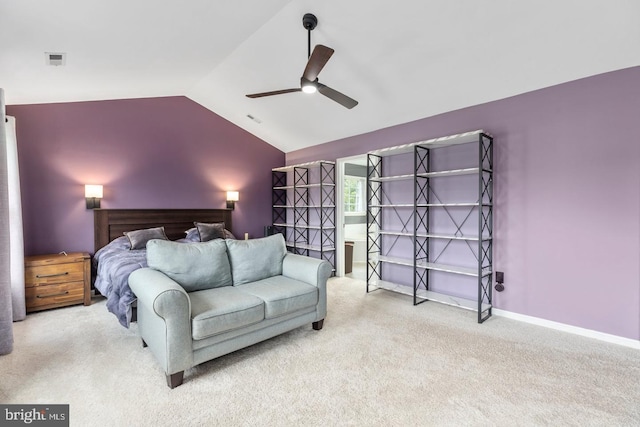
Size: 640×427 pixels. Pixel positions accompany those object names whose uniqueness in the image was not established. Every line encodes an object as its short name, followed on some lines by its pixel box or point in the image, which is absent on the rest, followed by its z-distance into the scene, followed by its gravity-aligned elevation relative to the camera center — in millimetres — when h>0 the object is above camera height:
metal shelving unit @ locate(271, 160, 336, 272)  5570 +16
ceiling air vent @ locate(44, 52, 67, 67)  2824 +1472
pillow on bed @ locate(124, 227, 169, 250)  4168 -416
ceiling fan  2281 +1159
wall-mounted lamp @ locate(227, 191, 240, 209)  5613 +184
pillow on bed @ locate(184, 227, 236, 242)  4801 -462
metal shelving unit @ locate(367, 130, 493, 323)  3504 -242
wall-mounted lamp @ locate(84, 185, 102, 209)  4184 +177
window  6995 +308
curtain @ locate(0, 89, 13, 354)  2471 -443
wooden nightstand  3494 -902
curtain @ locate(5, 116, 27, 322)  3285 -272
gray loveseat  2092 -776
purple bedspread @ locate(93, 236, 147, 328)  2711 -709
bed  2811 -481
